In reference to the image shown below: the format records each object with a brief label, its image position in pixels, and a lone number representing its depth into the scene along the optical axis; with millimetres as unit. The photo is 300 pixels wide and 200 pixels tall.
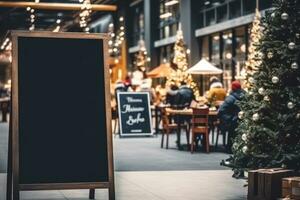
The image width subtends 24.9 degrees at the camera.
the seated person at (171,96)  19778
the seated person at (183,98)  18578
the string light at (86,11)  19222
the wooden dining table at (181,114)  15623
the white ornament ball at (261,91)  9171
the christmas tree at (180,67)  24062
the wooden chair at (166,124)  16844
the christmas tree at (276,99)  8836
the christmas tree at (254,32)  19358
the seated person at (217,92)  18262
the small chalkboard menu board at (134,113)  19922
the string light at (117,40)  41812
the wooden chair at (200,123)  15289
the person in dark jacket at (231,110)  14406
